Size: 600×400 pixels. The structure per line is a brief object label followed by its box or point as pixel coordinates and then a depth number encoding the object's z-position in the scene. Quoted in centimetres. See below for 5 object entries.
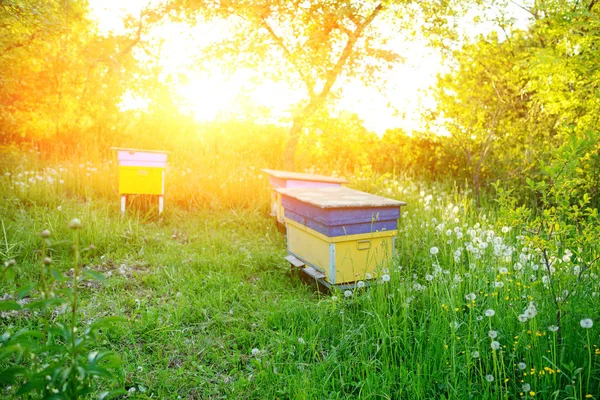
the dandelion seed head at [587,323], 230
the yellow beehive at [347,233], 419
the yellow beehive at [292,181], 630
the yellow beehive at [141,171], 693
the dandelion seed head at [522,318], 251
